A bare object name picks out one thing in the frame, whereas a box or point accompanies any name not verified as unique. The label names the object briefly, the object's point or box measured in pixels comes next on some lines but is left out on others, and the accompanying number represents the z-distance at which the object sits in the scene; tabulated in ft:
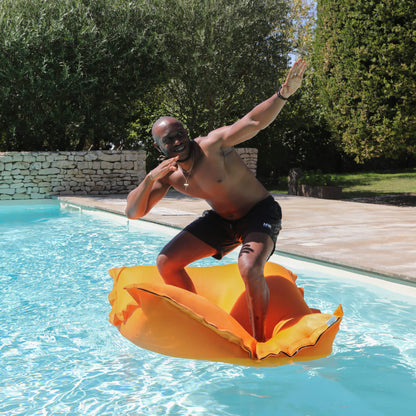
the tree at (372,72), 40.27
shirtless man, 11.59
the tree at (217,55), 57.62
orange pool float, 11.38
